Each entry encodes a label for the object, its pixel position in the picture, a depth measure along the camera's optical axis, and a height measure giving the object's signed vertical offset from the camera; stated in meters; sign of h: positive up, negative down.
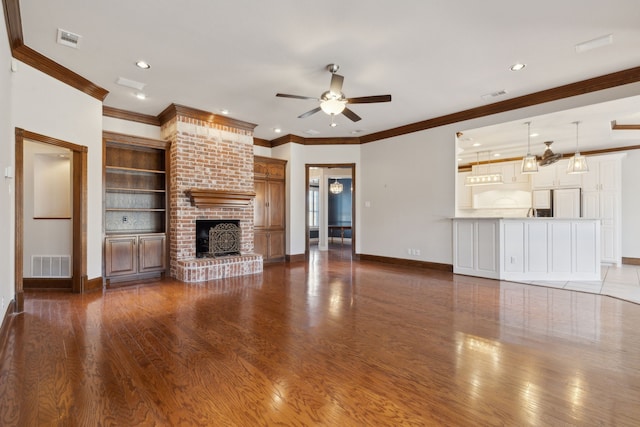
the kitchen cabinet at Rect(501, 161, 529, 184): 8.47 +1.14
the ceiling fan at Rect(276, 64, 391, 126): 3.80 +1.47
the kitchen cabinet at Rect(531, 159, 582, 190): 7.70 +0.95
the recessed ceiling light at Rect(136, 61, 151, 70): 3.87 +1.92
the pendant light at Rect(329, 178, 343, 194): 11.84 +1.04
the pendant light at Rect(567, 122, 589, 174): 5.70 +0.92
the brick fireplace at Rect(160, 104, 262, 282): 5.44 +0.54
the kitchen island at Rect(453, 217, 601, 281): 5.05 -0.58
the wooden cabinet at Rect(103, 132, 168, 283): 5.04 +0.16
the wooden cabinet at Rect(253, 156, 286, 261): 6.96 +0.16
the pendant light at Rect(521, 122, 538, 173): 5.72 +0.94
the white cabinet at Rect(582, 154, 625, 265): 7.12 +0.36
